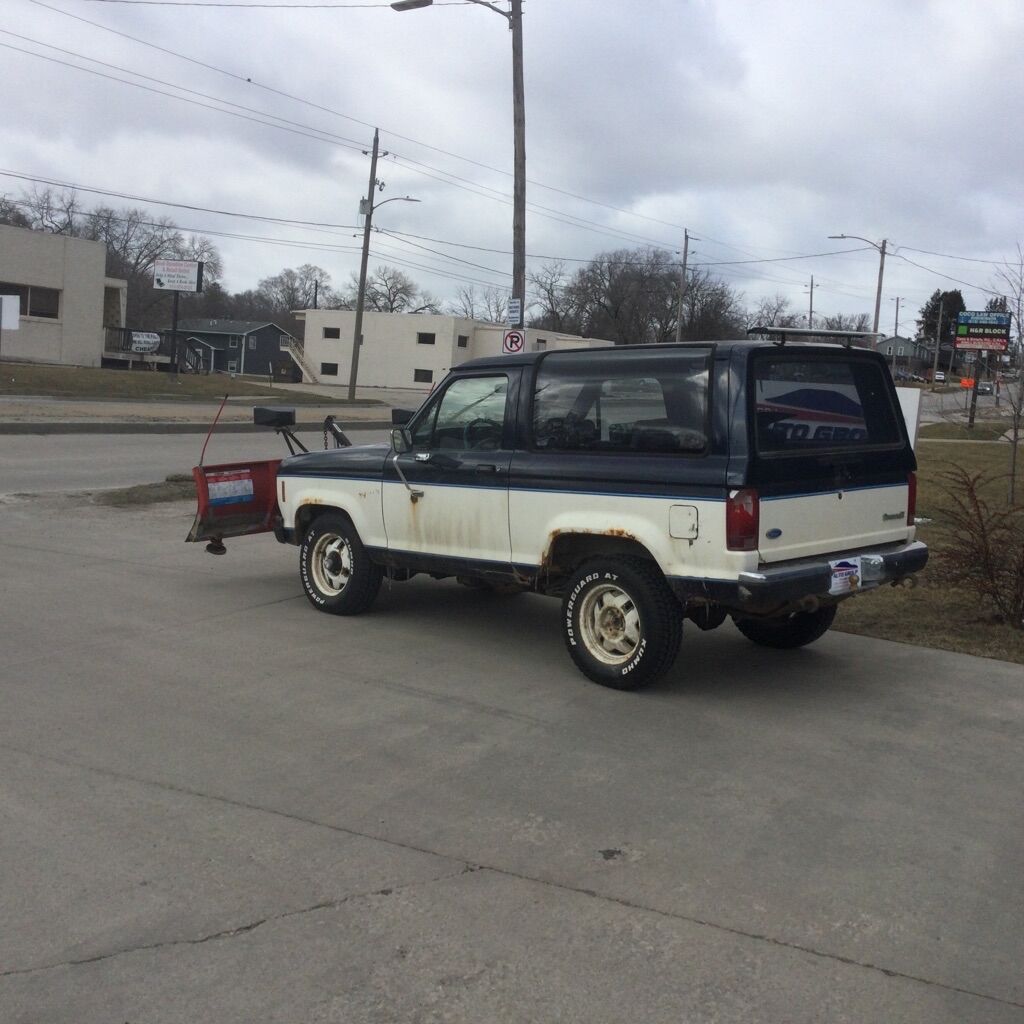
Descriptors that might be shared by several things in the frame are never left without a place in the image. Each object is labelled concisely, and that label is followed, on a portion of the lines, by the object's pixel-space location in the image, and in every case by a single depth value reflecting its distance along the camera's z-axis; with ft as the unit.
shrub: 26.11
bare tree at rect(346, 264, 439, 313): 391.65
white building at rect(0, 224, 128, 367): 156.97
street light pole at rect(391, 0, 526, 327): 62.90
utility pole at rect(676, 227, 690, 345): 173.00
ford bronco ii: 19.17
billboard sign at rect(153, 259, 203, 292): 178.70
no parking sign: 58.90
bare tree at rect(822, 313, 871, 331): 312.46
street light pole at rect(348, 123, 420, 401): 140.87
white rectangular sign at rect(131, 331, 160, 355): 182.91
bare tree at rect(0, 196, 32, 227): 267.29
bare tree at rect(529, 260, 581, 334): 313.12
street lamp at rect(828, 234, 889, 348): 165.68
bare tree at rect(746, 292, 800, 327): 233.25
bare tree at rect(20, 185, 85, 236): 270.46
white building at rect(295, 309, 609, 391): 237.04
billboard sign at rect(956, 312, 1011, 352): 127.92
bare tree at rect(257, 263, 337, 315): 435.12
